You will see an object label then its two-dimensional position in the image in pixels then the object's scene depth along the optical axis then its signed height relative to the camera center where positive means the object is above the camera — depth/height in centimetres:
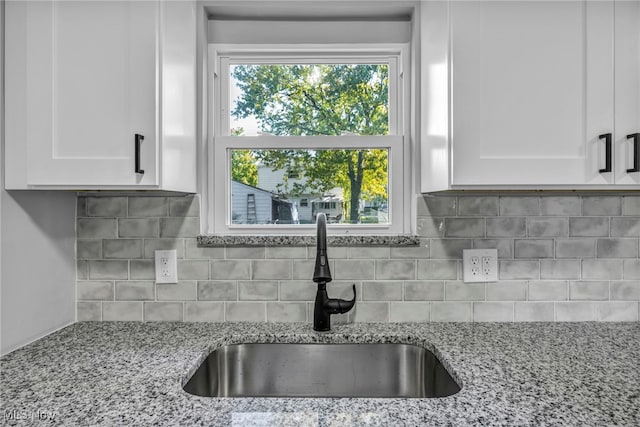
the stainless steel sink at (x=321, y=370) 134 -53
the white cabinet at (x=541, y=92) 115 +34
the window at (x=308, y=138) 157 +28
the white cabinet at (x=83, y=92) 114 +33
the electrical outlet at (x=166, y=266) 148 -20
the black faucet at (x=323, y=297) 130 -28
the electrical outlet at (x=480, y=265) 147 -19
